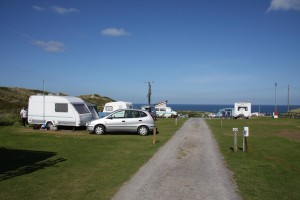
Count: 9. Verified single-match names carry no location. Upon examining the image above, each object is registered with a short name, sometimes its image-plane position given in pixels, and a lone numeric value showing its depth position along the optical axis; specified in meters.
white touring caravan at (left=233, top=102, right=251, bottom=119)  52.81
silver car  21.77
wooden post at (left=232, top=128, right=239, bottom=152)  14.66
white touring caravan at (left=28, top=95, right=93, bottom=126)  24.61
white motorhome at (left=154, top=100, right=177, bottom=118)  56.03
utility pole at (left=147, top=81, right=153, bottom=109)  56.18
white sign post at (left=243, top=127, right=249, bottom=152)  14.85
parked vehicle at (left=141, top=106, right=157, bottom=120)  46.72
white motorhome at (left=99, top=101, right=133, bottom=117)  38.38
